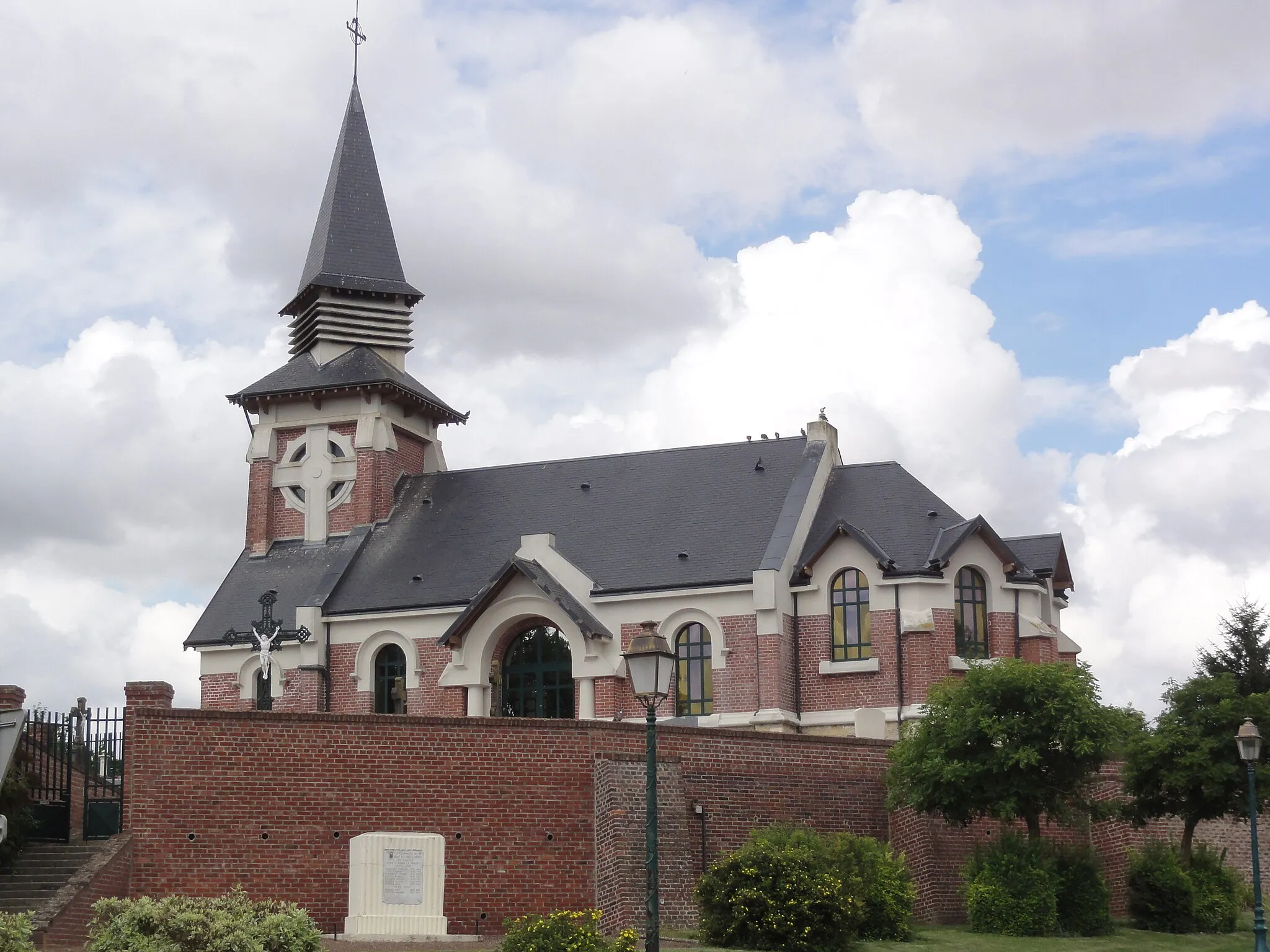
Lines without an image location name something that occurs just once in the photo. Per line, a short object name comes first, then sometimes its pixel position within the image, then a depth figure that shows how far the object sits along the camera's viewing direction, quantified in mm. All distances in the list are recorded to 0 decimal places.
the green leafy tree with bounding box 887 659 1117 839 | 28281
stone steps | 23875
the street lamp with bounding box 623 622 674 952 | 18328
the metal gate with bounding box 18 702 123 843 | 25844
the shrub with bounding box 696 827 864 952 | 23469
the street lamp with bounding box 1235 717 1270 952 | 24781
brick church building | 39781
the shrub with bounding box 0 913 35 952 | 17859
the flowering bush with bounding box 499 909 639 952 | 20297
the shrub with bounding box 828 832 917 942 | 25484
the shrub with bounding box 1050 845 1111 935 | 28234
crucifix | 38344
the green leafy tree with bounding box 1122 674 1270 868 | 30578
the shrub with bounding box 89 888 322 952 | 19359
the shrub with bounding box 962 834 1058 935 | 27578
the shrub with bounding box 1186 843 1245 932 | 30531
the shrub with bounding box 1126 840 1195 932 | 30469
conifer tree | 45250
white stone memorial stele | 24547
